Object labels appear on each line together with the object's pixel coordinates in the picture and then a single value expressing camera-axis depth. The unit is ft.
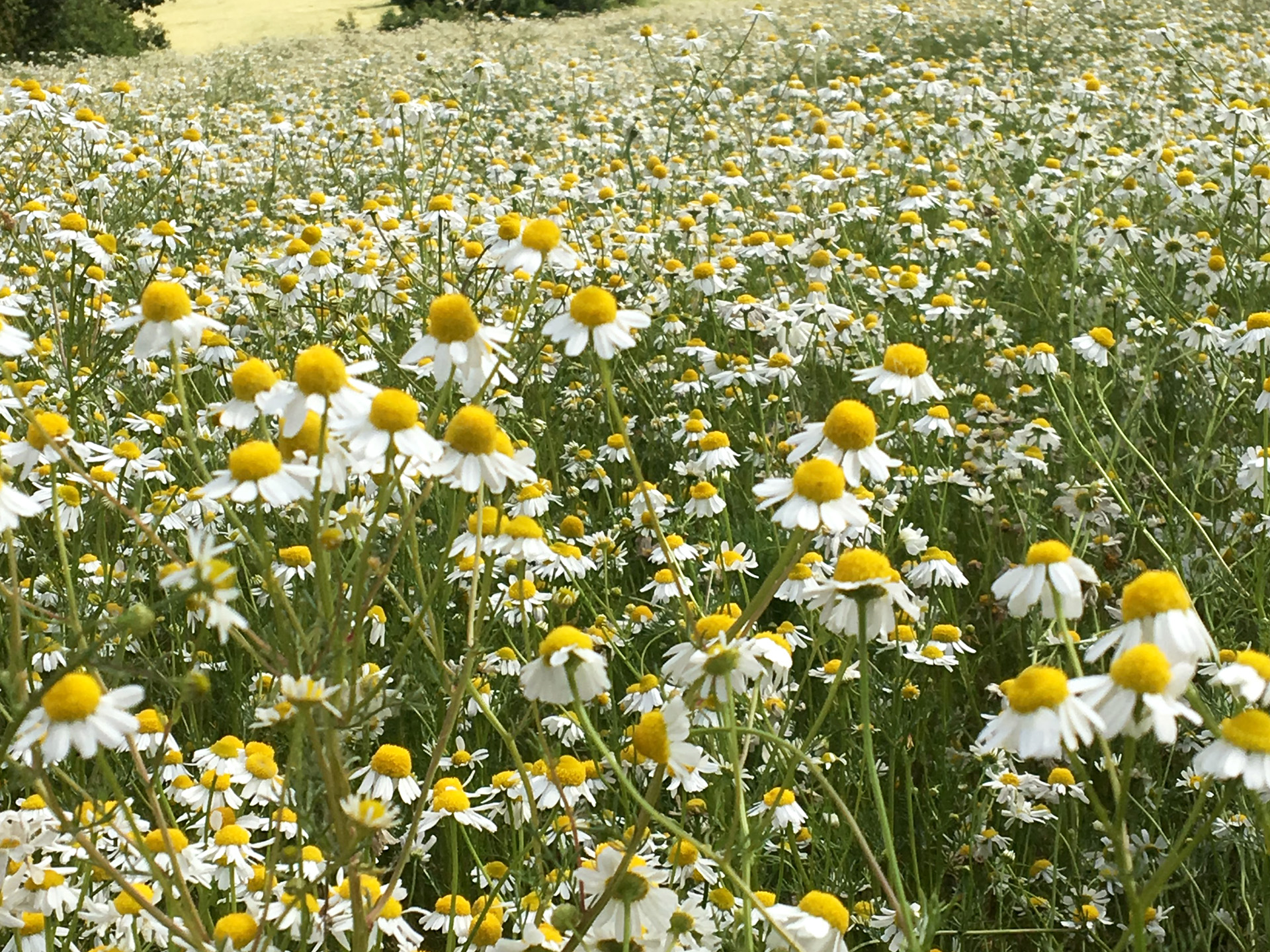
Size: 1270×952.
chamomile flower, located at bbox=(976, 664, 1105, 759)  2.08
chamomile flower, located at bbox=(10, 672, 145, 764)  2.13
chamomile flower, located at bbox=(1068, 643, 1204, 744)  2.07
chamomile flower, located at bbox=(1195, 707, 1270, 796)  2.08
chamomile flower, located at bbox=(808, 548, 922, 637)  2.17
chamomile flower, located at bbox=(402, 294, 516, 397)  2.25
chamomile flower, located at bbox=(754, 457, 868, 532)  2.17
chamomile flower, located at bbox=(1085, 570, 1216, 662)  2.12
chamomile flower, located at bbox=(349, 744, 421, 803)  2.39
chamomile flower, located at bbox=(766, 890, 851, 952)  2.17
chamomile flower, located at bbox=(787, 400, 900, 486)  2.24
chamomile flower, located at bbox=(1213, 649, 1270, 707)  2.09
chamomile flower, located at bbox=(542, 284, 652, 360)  2.31
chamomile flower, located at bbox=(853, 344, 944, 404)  2.38
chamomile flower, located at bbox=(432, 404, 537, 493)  2.21
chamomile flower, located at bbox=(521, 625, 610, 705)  2.17
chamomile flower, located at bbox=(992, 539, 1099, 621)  2.21
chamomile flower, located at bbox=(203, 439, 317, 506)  2.17
